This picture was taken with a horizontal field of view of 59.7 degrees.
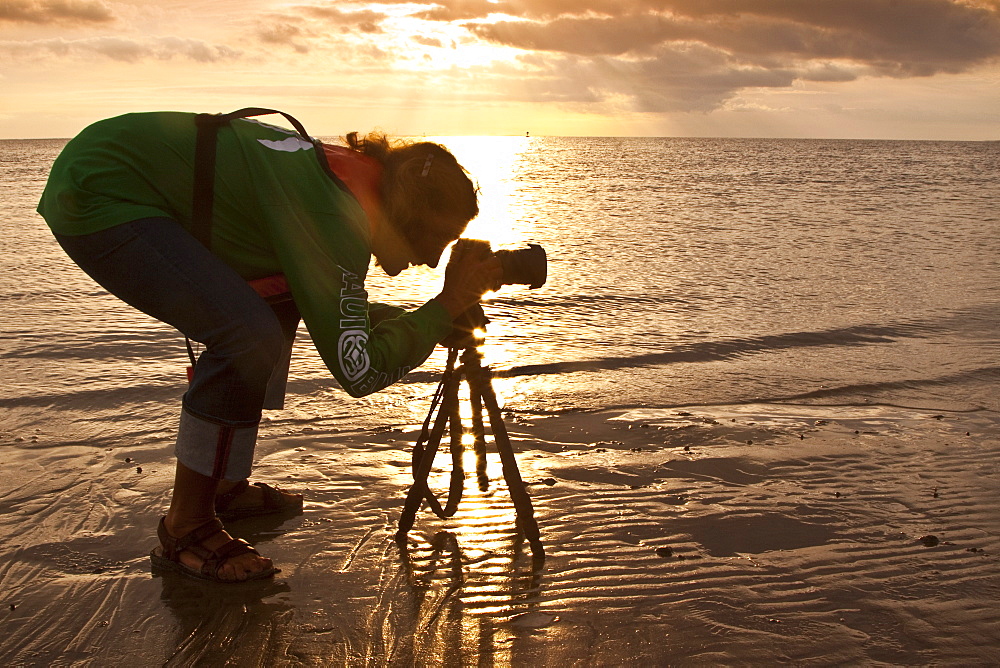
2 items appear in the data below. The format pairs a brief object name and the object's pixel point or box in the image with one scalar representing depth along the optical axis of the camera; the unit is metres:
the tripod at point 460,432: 3.19
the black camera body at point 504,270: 3.02
